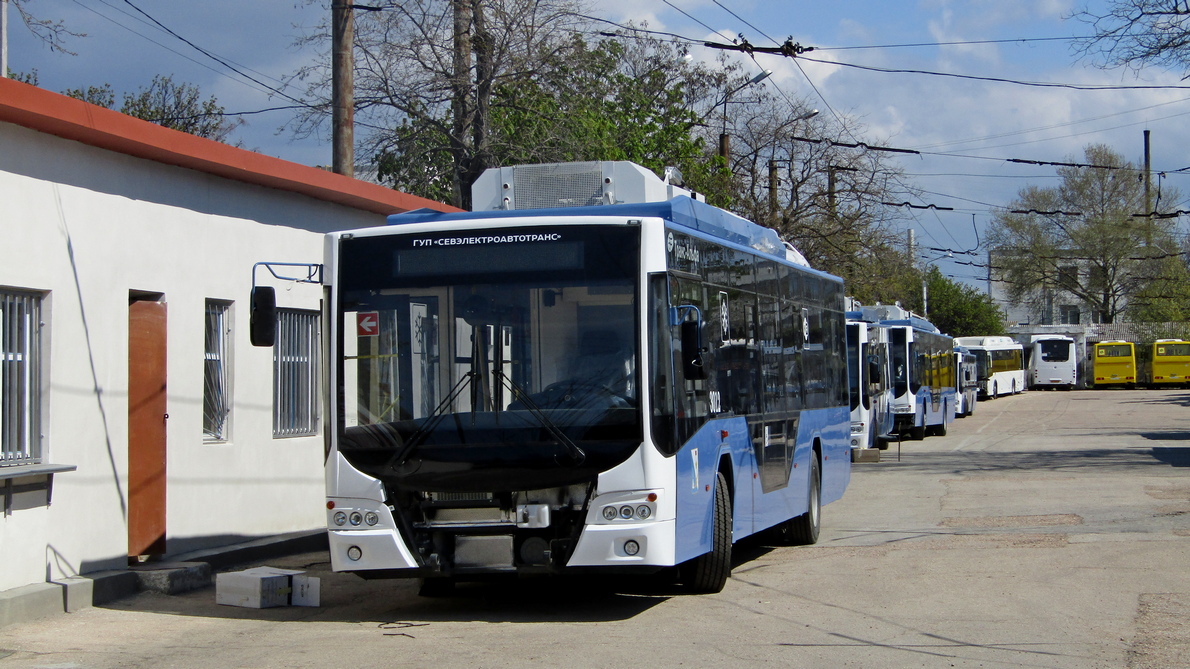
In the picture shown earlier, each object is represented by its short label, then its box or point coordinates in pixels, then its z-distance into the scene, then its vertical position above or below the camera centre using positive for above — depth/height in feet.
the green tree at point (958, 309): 289.53 +14.94
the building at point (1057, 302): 277.23 +17.93
